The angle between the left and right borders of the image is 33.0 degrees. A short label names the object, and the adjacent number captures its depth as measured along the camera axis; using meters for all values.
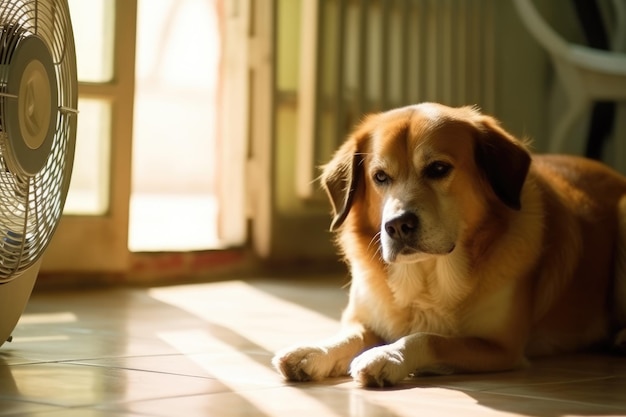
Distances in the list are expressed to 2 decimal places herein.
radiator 4.46
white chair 4.69
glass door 3.71
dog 2.17
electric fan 1.96
